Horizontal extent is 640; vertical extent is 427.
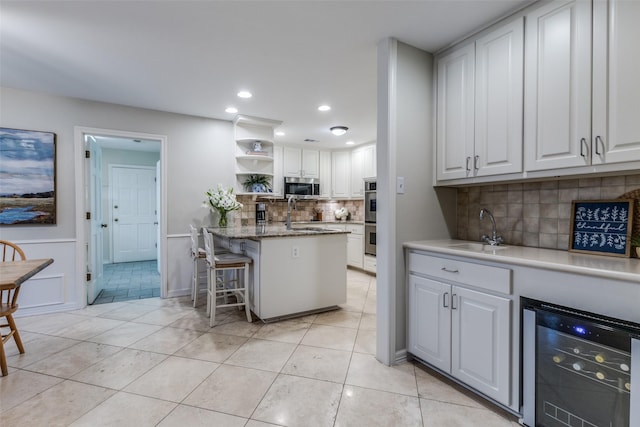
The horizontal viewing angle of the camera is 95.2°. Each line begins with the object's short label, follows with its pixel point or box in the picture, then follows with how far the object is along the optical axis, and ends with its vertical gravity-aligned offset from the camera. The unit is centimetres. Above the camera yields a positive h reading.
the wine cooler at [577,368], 119 -72
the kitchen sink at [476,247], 199 -27
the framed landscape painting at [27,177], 310 +36
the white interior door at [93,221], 356 -14
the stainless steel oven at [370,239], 499 -51
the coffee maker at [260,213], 470 -5
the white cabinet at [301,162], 567 +94
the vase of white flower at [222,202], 394 +11
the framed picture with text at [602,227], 165 -10
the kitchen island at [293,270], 297 -64
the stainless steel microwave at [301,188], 553 +43
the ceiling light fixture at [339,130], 452 +126
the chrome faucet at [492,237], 210 -20
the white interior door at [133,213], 625 -7
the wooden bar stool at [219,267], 291 -58
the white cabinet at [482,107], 187 +73
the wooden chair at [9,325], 204 -89
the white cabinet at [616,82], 140 +64
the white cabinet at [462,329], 163 -75
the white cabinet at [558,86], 156 +71
